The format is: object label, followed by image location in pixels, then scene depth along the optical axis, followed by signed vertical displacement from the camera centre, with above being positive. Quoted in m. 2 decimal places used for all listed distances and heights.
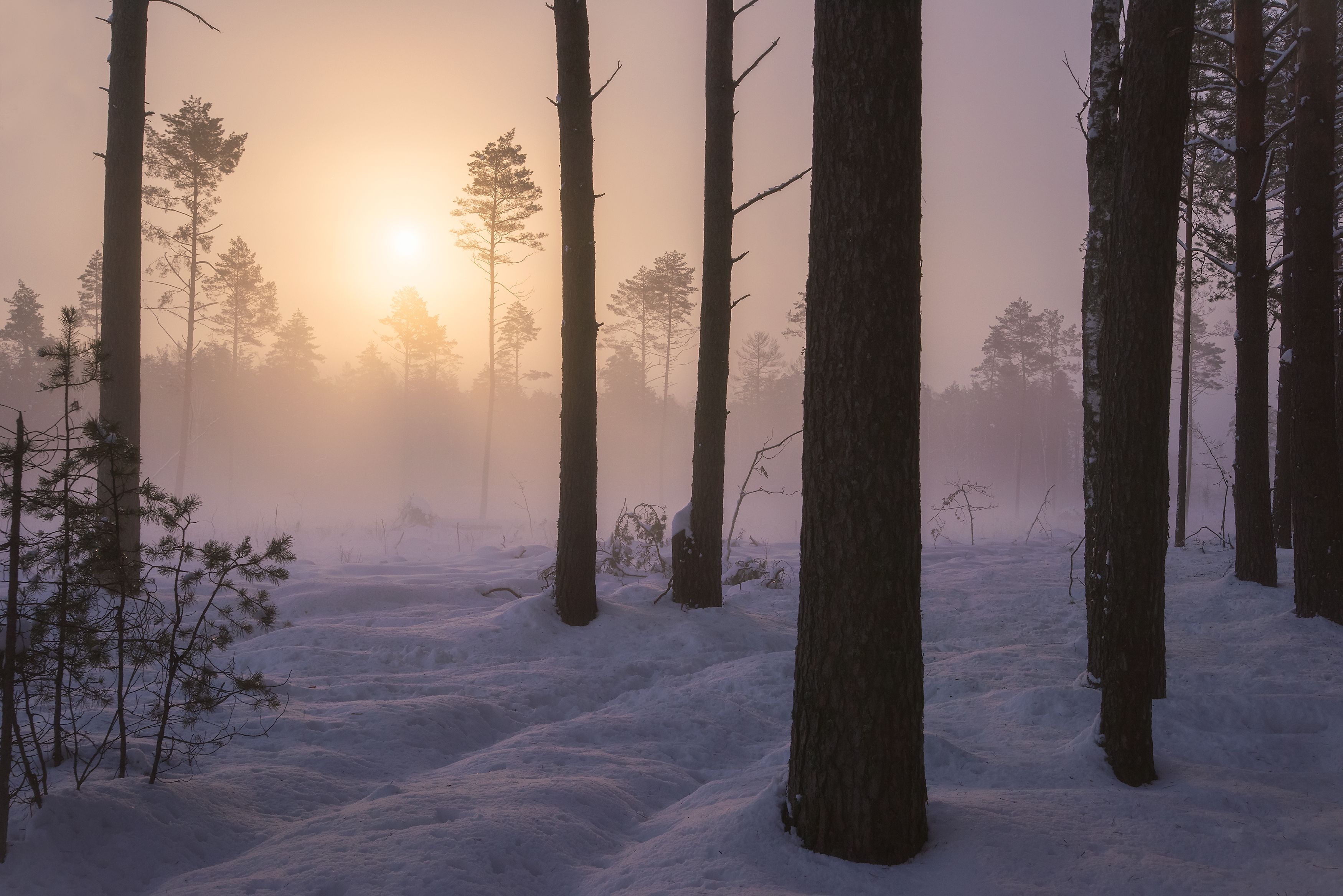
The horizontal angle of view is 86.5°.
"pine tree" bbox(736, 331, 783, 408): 63.53 +8.90
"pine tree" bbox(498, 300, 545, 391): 41.97 +8.03
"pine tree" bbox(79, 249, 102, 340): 34.41 +8.21
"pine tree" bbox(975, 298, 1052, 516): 50.62 +8.86
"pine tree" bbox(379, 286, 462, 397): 47.25 +8.51
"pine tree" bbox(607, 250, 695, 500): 42.03 +9.44
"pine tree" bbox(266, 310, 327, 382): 52.69 +8.15
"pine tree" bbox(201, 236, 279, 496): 33.81 +8.05
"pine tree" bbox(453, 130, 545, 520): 27.70 +10.20
